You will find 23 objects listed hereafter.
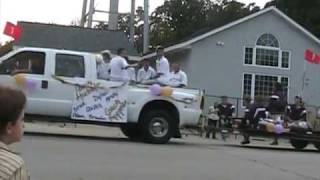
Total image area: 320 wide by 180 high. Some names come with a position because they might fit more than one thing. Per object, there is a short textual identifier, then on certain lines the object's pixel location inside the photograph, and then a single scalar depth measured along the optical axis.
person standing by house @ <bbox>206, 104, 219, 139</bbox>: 20.48
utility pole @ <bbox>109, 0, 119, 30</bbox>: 37.19
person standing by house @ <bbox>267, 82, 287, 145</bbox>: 20.66
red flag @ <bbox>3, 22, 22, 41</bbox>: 23.83
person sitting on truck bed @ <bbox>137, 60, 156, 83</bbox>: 17.09
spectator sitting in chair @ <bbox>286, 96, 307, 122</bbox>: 20.81
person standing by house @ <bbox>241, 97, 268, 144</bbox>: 19.44
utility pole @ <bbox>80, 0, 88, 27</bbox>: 42.97
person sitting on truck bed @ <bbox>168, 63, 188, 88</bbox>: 17.06
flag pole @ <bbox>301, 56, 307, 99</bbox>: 32.82
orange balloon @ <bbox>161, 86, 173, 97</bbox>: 16.44
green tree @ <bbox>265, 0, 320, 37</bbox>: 46.72
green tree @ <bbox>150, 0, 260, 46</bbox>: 62.75
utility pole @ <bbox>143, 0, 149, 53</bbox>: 38.22
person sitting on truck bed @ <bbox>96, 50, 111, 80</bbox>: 16.36
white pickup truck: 15.75
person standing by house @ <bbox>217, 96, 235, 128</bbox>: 22.99
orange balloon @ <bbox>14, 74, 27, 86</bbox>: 15.46
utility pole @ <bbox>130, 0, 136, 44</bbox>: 40.08
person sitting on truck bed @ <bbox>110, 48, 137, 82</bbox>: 16.38
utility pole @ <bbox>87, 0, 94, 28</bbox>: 40.43
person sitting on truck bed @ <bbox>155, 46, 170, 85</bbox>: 16.92
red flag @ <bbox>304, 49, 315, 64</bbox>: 27.10
